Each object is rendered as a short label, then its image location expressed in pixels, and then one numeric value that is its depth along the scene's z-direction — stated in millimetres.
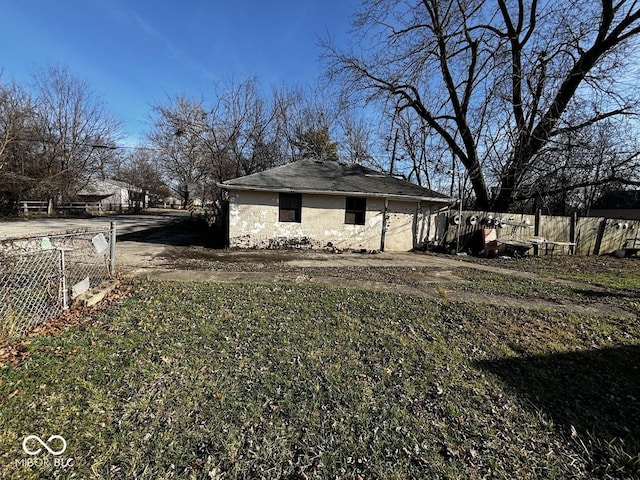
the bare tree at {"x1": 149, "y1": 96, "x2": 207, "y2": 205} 20141
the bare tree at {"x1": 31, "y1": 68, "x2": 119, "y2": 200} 23016
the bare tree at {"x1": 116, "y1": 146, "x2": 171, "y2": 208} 41775
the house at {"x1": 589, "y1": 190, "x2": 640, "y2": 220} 27509
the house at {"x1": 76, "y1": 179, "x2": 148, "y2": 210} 38859
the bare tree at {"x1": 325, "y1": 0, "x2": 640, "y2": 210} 11836
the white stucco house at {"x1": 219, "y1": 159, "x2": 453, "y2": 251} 10773
